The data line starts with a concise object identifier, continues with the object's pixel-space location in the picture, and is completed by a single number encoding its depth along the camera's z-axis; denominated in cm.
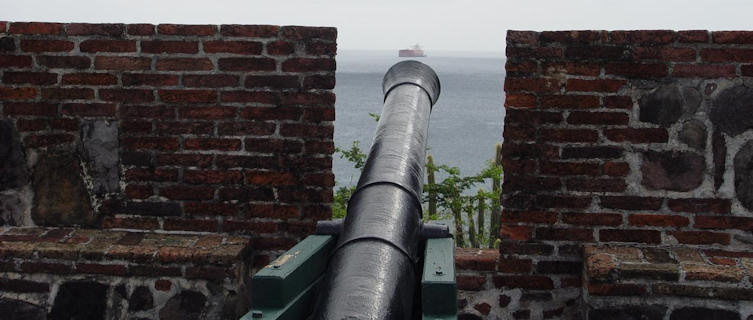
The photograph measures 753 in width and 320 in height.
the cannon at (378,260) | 197
